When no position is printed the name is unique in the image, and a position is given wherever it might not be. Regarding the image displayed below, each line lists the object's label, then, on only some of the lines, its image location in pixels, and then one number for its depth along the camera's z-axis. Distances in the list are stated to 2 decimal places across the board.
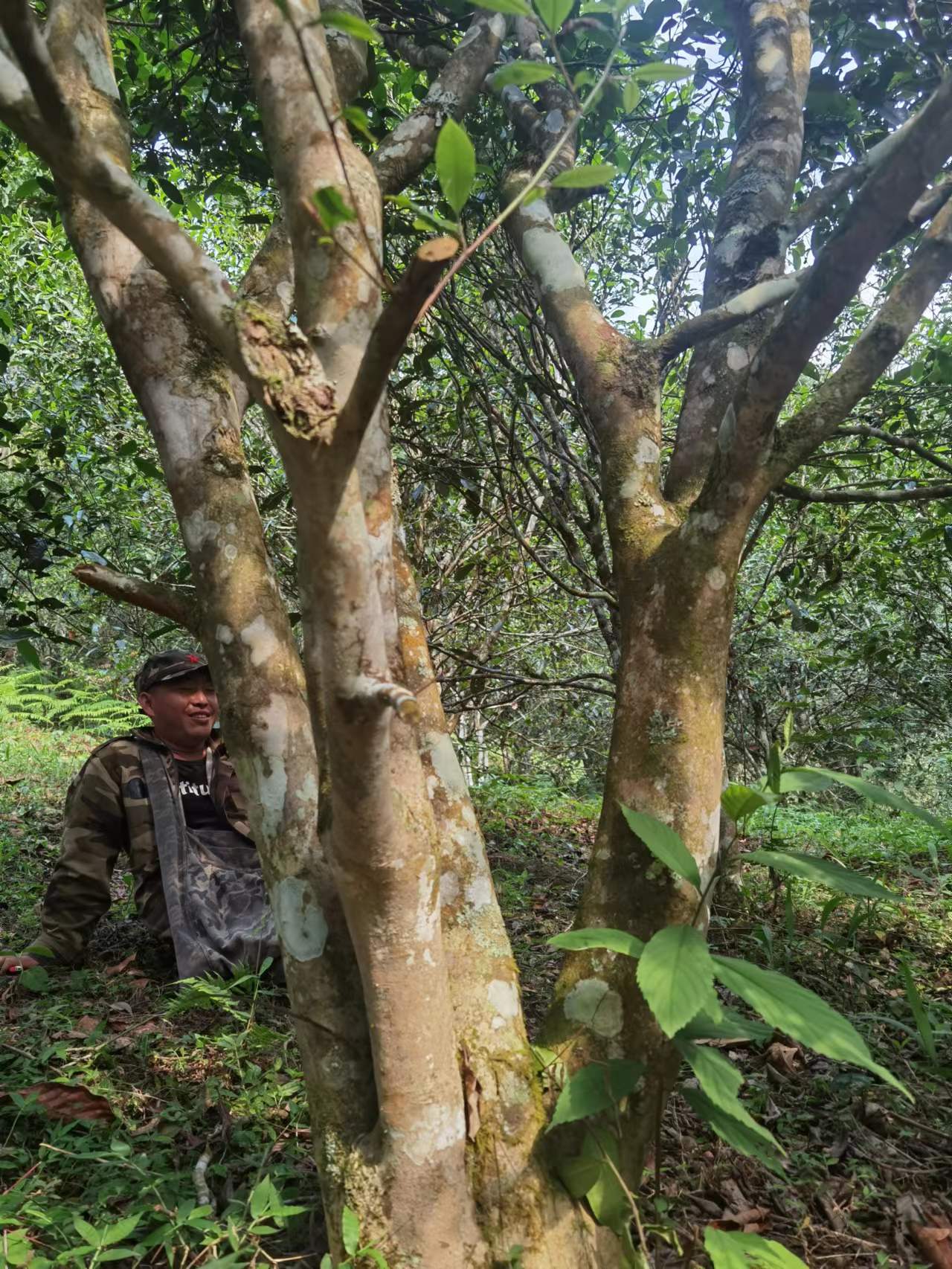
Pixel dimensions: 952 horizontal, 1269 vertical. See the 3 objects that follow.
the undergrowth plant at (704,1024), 1.27
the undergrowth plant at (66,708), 8.28
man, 3.11
